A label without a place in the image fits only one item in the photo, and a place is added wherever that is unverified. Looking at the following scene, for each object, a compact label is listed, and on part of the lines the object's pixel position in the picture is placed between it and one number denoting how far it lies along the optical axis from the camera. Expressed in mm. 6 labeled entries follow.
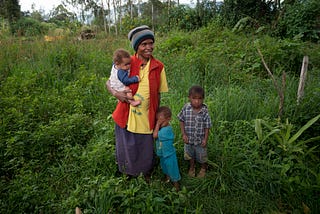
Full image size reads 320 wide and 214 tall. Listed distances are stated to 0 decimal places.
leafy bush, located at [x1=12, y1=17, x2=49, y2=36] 6679
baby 2093
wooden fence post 2931
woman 2072
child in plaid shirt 2287
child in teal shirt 2202
